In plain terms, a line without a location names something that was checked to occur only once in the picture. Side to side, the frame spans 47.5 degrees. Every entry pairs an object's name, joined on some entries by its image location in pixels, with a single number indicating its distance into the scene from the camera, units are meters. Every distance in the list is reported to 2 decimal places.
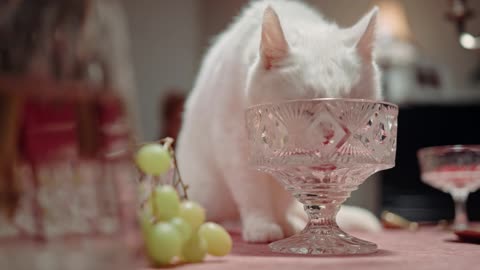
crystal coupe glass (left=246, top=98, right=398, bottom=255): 0.68
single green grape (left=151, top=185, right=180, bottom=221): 0.59
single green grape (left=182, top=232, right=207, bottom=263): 0.60
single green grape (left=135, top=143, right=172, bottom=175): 0.61
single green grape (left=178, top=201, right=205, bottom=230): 0.64
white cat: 0.91
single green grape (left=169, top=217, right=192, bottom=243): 0.58
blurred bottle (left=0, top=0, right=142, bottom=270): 0.41
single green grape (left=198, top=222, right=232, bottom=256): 0.64
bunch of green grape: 0.55
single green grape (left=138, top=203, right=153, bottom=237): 0.55
